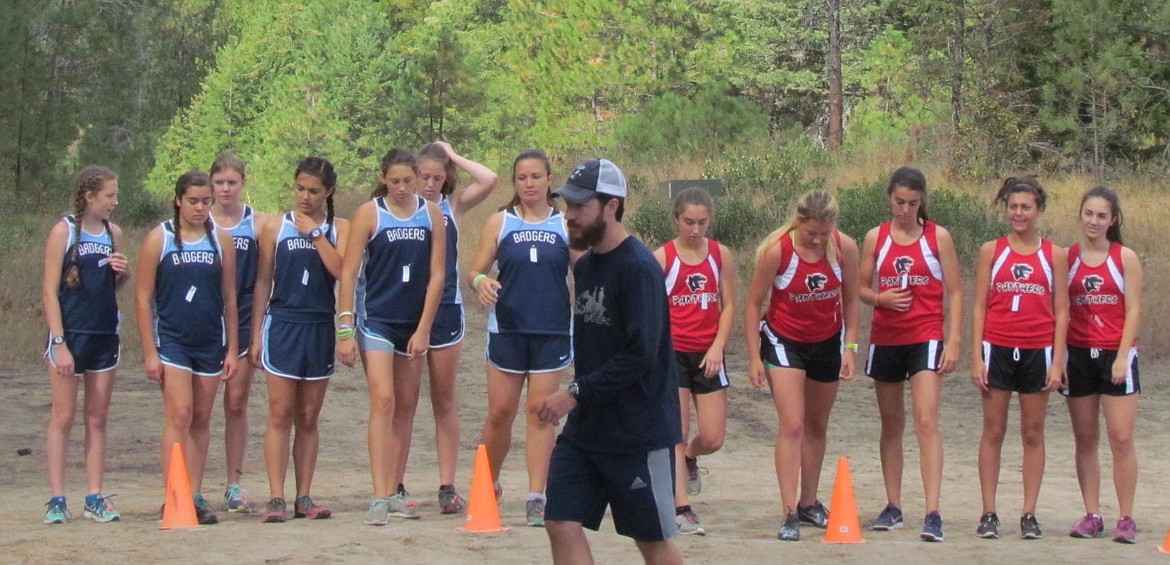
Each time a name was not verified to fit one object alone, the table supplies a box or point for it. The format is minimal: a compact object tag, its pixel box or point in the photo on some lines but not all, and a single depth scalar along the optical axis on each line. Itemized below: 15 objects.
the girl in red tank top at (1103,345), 16.31
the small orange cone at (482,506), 16.09
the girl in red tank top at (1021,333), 16.37
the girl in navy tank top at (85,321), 16.55
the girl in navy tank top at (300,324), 16.75
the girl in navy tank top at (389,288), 16.52
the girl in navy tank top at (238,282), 17.37
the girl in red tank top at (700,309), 16.87
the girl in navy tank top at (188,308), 16.53
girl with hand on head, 17.30
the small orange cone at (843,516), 16.14
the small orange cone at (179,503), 16.22
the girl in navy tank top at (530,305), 16.48
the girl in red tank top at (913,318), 16.42
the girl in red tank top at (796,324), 16.44
